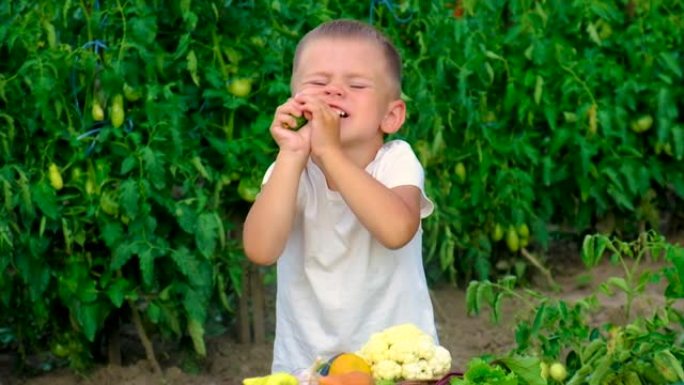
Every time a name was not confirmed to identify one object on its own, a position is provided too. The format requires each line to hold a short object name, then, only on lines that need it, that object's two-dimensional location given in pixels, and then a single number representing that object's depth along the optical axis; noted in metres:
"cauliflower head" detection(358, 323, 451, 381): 5.70
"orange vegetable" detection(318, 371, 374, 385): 5.55
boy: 6.44
